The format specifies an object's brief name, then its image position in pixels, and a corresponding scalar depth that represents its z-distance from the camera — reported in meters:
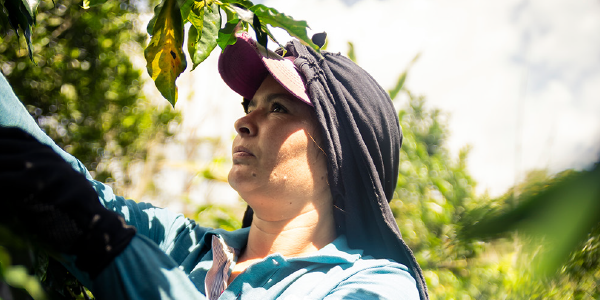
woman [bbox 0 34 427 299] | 1.21
